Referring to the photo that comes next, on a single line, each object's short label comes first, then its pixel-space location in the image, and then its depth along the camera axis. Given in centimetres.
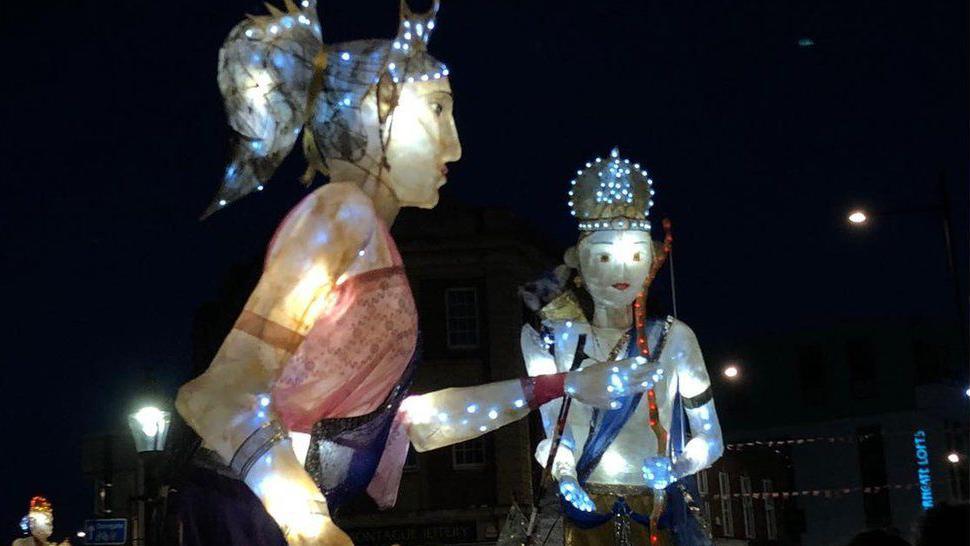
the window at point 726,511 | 1816
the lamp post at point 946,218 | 1291
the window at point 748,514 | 1944
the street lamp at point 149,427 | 1006
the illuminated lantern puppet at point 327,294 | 352
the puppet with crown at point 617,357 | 636
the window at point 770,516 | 2561
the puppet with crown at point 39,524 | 1191
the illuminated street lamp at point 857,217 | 1370
